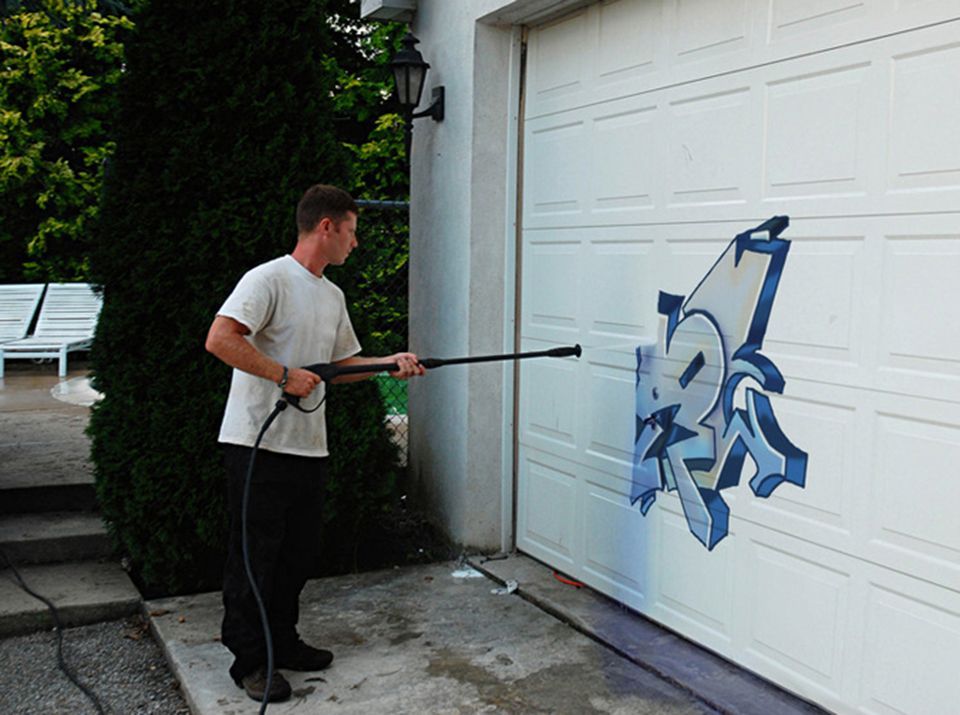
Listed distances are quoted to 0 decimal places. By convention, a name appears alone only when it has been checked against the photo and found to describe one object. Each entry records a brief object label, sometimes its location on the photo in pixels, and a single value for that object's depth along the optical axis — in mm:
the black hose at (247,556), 3260
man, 3463
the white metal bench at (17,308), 10828
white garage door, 2893
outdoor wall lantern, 5242
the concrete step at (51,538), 4914
